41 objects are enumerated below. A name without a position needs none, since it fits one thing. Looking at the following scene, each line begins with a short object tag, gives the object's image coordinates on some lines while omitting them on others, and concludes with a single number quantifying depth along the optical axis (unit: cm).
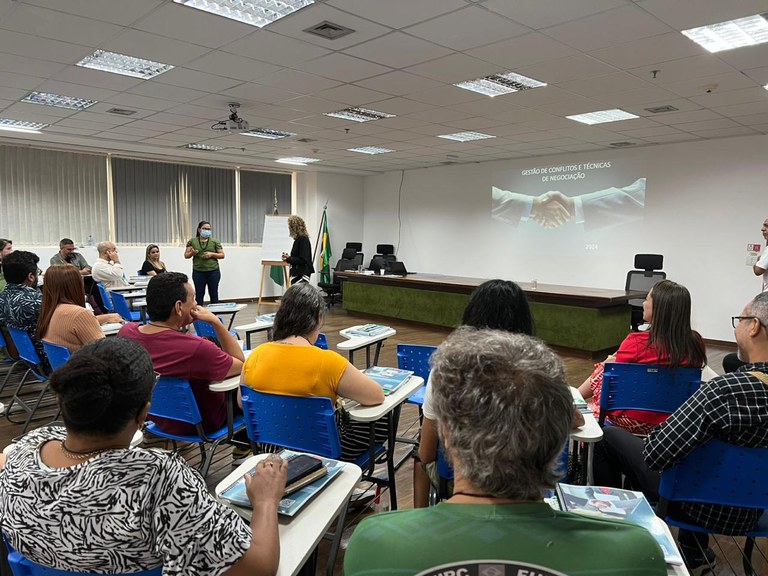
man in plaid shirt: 155
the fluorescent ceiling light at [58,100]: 551
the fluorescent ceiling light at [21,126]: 682
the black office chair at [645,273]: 698
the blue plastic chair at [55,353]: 293
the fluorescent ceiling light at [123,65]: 427
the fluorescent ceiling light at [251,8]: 324
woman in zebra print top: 100
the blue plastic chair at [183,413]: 238
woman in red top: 238
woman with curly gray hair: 75
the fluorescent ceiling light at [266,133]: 723
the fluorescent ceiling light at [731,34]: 341
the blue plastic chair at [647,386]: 232
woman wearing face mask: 813
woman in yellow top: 207
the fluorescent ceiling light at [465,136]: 721
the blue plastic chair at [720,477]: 161
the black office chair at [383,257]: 984
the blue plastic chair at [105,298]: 573
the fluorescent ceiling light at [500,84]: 467
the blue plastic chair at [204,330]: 387
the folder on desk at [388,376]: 233
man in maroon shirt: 240
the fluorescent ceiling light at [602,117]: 594
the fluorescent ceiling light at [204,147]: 839
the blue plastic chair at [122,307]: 517
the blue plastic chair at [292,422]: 201
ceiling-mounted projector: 564
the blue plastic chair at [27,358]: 353
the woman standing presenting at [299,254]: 732
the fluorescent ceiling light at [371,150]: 860
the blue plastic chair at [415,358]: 303
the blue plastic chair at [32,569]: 103
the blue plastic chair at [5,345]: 391
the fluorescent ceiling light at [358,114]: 604
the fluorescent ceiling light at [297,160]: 973
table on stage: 635
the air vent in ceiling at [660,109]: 554
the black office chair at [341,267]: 1035
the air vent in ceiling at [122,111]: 597
